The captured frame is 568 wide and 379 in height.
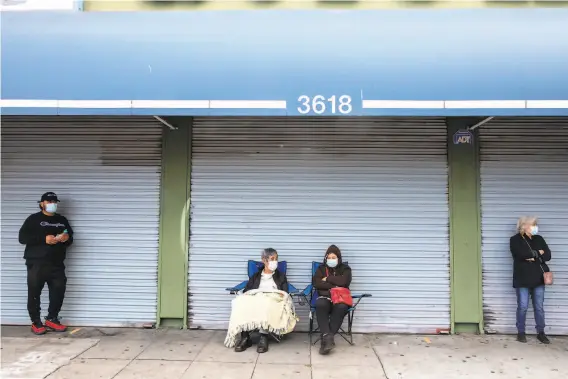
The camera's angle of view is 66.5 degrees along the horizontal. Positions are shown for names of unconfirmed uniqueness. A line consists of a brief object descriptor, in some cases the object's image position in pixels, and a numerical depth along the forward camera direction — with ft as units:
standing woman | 17.42
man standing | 18.38
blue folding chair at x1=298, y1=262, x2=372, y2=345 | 17.52
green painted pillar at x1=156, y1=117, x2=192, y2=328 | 19.35
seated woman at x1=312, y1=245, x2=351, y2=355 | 16.44
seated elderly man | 16.25
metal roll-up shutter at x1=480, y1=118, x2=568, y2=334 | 18.78
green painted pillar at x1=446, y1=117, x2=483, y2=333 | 18.78
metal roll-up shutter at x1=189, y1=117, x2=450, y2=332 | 19.08
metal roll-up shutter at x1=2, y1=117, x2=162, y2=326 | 19.57
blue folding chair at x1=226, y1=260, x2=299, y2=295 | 18.39
